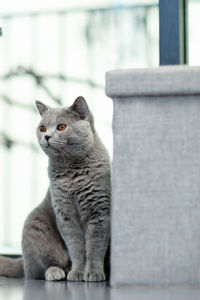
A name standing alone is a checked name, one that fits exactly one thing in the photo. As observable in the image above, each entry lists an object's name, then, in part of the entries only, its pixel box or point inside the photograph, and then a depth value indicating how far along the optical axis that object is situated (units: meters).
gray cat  1.53
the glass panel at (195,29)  1.95
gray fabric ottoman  1.35
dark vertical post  1.56
